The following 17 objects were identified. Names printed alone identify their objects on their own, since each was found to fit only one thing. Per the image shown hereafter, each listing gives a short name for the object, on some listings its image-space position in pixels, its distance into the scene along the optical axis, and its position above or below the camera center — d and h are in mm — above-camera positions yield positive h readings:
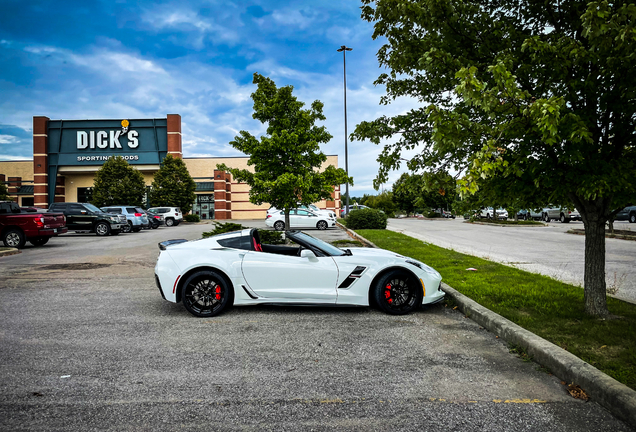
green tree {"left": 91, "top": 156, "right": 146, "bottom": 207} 38094 +2356
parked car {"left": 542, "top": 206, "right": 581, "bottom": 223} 34094 -440
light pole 31234 +11624
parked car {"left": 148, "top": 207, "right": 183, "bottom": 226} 35312 -405
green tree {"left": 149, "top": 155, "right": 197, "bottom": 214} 41406 +2486
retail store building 47312 +7524
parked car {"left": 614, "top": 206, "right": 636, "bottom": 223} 27884 -197
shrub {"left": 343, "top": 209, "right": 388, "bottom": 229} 23703 -536
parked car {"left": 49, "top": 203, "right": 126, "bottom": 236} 22359 -556
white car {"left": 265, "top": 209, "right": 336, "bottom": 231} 26594 -679
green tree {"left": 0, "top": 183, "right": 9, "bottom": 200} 40356 +1848
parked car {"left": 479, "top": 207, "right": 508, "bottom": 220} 41350 -360
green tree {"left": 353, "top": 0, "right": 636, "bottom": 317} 3684 +1240
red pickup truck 15250 -636
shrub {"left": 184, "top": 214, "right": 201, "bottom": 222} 41875 -890
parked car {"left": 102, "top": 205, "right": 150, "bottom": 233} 25967 -388
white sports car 5531 -979
